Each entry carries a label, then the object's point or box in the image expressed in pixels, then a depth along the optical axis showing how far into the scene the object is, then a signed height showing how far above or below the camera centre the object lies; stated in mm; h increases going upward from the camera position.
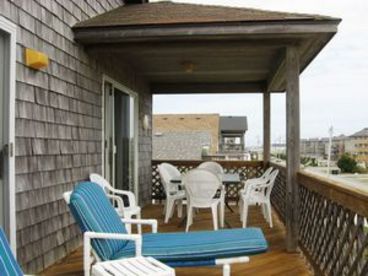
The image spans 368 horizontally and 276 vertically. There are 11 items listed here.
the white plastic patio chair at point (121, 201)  5090 -616
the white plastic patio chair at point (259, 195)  6461 -695
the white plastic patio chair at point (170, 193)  6836 -704
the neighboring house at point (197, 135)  24797 +647
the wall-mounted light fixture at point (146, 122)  8930 +485
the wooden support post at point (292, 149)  5070 -36
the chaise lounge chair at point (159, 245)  3211 -707
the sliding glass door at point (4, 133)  3598 +110
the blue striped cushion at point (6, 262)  2248 -566
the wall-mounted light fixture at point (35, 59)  3904 +755
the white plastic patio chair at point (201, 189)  5844 -540
